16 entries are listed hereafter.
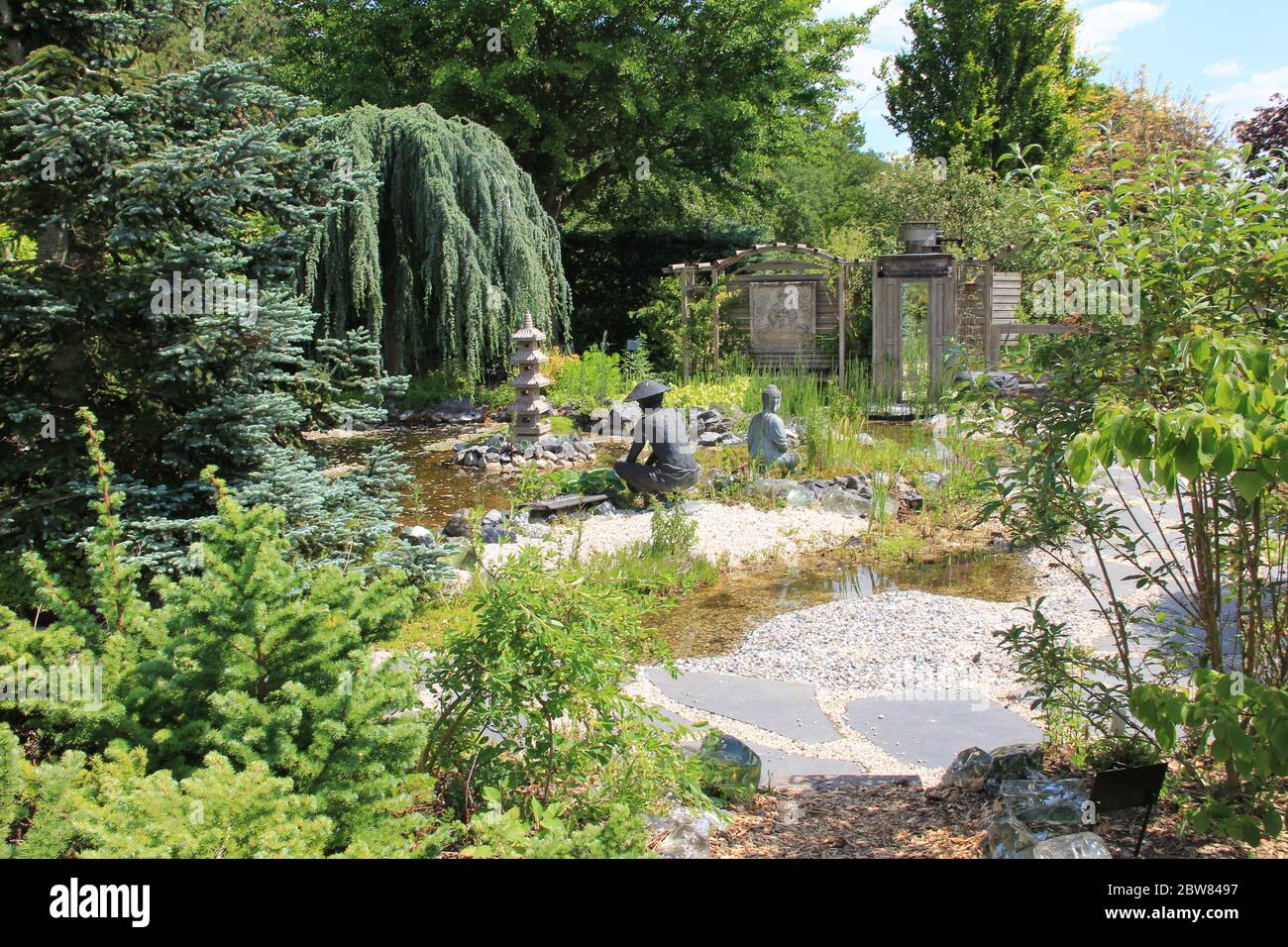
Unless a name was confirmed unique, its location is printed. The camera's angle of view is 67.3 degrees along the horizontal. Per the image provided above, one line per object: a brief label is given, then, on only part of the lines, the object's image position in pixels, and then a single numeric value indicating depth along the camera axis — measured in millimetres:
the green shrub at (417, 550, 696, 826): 2492
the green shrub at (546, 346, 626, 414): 12680
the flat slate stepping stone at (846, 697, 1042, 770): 3916
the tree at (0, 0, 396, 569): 3836
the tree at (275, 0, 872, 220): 16531
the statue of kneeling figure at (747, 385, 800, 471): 8797
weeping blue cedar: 11383
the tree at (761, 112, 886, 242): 19344
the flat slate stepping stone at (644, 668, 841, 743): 4207
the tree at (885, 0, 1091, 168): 20156
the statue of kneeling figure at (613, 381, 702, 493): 8016
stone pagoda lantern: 10734
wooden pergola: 13921
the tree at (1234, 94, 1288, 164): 11398
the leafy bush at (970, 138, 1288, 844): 1835
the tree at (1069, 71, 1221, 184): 17531
